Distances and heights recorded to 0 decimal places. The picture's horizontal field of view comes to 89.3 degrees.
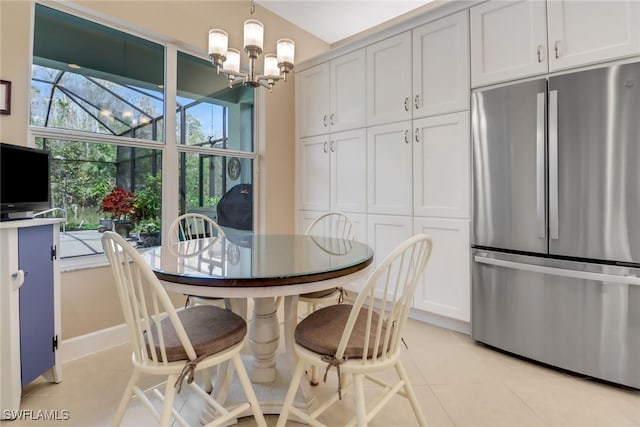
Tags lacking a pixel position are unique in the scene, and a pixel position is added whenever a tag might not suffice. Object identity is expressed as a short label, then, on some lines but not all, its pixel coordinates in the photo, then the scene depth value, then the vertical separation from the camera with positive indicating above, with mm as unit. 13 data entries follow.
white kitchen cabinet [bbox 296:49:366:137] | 3088 +1244
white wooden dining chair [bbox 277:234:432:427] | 1136 -488
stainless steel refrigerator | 1738 -23
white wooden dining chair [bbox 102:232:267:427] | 1096 -475
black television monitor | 1621 +192
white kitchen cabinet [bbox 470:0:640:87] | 1792 +1118
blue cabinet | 1510 -458
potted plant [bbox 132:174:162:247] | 2600 +48
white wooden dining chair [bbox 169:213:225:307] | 1842 -134
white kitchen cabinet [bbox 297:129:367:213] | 3096 +462
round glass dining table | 1168 -211
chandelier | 1716 +912
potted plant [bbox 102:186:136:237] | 2438 +76
